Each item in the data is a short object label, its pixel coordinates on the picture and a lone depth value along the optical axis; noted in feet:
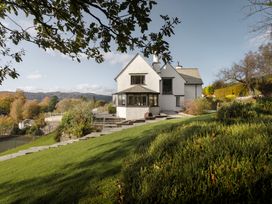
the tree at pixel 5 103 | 283.18
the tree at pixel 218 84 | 151.82
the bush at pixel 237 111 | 27.61
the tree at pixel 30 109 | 256.11
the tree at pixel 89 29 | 12.11
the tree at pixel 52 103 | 295.69
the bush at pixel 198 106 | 88.38
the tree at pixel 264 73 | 124.37
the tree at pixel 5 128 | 167.98
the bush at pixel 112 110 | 119.65
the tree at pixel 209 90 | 179.52
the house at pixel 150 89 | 96.23
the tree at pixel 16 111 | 249.79
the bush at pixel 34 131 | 135.33
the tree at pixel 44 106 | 287.07
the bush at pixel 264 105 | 29.95
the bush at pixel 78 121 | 69.51
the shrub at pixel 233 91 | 152.35
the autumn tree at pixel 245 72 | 136.05
